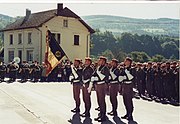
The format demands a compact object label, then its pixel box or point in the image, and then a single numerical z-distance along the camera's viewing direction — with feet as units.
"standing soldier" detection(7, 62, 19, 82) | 49.74
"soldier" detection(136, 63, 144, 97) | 34.14
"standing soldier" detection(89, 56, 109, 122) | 21.83
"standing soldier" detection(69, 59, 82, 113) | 23.90
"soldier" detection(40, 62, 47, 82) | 53.34
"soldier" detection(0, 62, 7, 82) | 51.16
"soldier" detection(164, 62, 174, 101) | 30.09
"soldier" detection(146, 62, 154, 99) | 32.61
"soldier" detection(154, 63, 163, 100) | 31.40
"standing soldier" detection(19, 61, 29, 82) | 50.61
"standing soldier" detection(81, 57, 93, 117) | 22.61
